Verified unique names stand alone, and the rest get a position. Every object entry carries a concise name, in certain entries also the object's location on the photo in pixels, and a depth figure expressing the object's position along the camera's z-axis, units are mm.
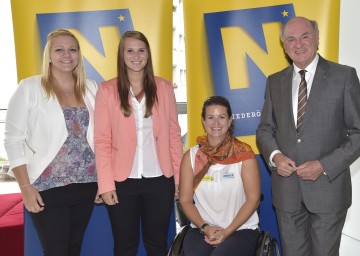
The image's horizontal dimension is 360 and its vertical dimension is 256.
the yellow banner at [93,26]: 3096
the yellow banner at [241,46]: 3125
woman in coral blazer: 2359
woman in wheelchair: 2410
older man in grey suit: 2145
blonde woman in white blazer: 2232
